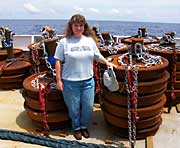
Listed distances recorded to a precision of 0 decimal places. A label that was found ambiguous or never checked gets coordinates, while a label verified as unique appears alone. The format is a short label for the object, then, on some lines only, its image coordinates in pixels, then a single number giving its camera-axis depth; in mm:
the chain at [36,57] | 3057
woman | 1879
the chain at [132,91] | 1911
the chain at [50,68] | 2251
